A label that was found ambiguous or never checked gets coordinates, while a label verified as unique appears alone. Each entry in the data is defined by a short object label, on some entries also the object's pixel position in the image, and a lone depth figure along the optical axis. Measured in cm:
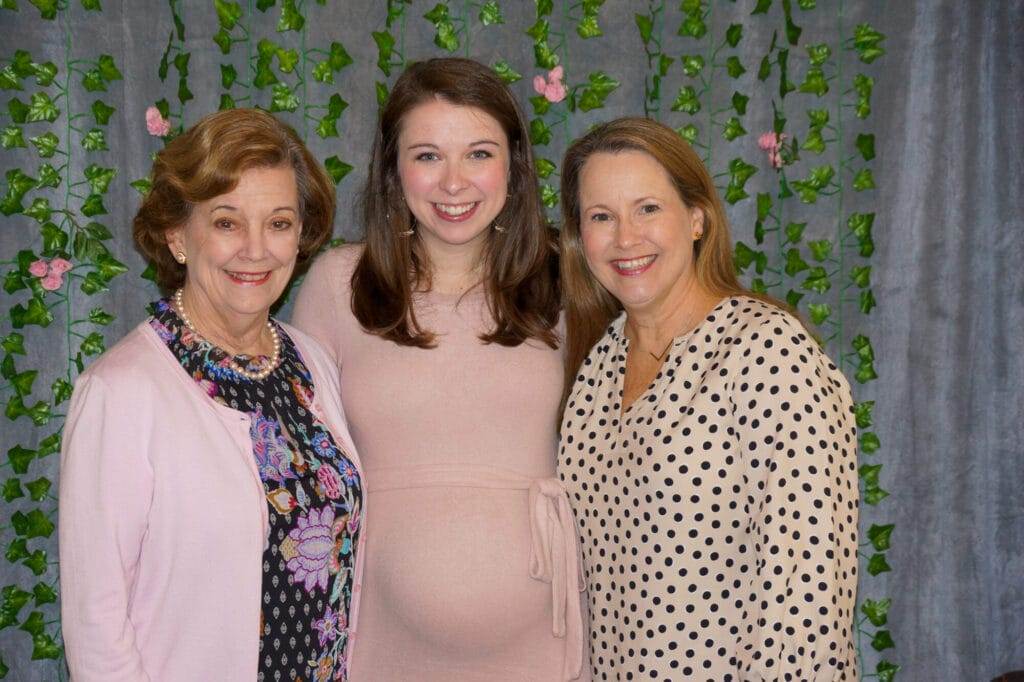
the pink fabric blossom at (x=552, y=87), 269
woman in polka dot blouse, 155
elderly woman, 156
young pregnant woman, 198
